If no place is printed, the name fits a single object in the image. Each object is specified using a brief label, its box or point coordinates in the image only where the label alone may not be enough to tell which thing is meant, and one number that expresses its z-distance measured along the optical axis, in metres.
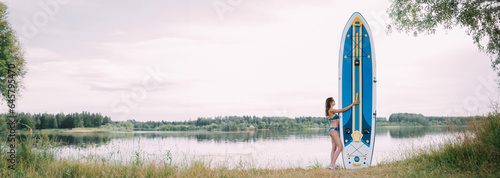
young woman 6.54
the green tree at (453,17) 8.73
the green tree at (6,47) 16.44
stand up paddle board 6.98
